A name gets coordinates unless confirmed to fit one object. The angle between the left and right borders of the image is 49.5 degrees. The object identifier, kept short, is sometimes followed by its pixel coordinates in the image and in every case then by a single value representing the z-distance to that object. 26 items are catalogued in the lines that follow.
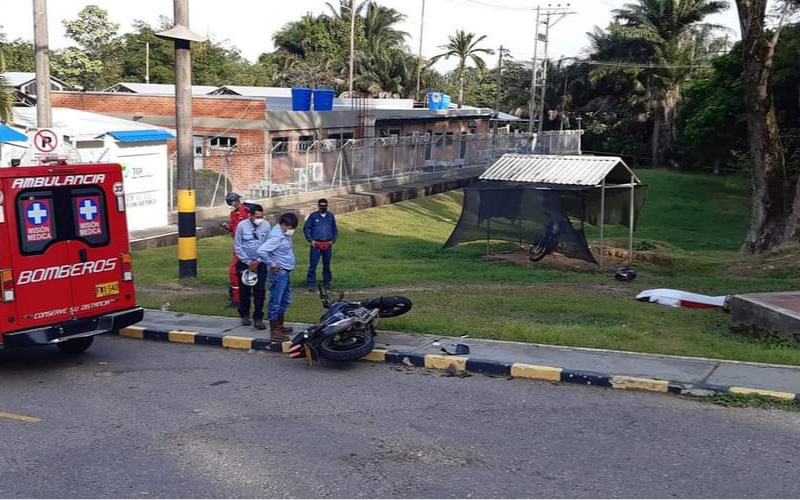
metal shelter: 18.30
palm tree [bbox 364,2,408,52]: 76.81
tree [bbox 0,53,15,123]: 18.27
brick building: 29.06
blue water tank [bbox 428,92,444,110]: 49.34
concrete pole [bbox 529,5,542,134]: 57.12
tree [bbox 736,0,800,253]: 18.98
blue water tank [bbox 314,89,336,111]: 39.00
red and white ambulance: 9.23
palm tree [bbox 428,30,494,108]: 78.50
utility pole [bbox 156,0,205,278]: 14.70
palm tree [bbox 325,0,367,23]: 74.38
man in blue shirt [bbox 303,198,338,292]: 14.71
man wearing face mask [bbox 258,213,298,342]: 10.64
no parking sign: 13.53
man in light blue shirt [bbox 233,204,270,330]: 11.27
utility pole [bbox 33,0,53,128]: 17.44
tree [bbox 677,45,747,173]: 38.19
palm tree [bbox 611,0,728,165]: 60.22
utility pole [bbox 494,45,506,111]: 73.43
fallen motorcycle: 9.50
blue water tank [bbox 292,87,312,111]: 37.95
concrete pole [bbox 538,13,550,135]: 61.22
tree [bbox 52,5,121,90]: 62.94
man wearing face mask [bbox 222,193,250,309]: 12.79
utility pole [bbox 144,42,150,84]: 60.17
